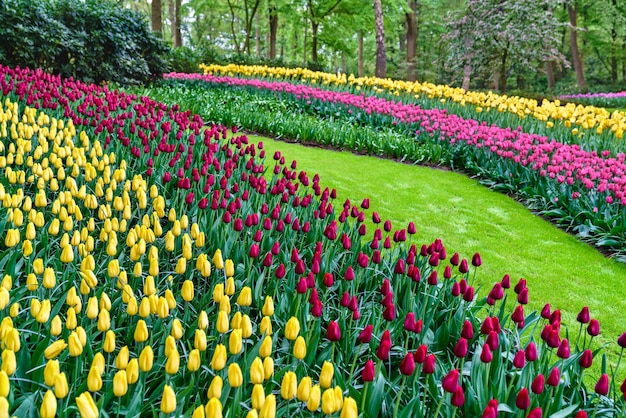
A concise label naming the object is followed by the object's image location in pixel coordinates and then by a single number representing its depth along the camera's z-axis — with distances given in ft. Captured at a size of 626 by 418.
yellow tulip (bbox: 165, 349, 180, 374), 5.49
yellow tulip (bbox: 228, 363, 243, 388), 5.35
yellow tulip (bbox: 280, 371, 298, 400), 5.21
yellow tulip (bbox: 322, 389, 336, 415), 5.07
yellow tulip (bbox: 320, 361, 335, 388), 5.38
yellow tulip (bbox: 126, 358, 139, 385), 5.47
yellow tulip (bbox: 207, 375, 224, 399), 4.93
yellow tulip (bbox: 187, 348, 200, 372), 5.69
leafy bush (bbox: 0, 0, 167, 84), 32.12
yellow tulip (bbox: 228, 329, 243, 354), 5.87
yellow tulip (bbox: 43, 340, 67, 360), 5.69
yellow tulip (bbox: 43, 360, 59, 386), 5.03
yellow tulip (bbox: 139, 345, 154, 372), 5.48
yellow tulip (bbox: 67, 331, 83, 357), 5.60
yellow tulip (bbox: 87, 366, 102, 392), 5.09
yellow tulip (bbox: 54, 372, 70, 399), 4.92
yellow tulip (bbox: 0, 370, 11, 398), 4.55
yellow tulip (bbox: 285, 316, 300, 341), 6.24
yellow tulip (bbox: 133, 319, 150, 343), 6.11
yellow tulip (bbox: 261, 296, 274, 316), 6.79
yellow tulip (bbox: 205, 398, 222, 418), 4.51
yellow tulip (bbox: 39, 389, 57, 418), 4.52
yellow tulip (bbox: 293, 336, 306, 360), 5.79
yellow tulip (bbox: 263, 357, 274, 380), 5.51
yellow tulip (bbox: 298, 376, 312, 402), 5.12
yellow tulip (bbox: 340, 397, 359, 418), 4.79
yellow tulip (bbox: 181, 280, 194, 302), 7.01
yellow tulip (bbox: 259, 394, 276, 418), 4.74
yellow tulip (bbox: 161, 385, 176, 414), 4.78
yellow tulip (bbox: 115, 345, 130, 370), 5.45
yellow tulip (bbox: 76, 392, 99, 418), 4.52
